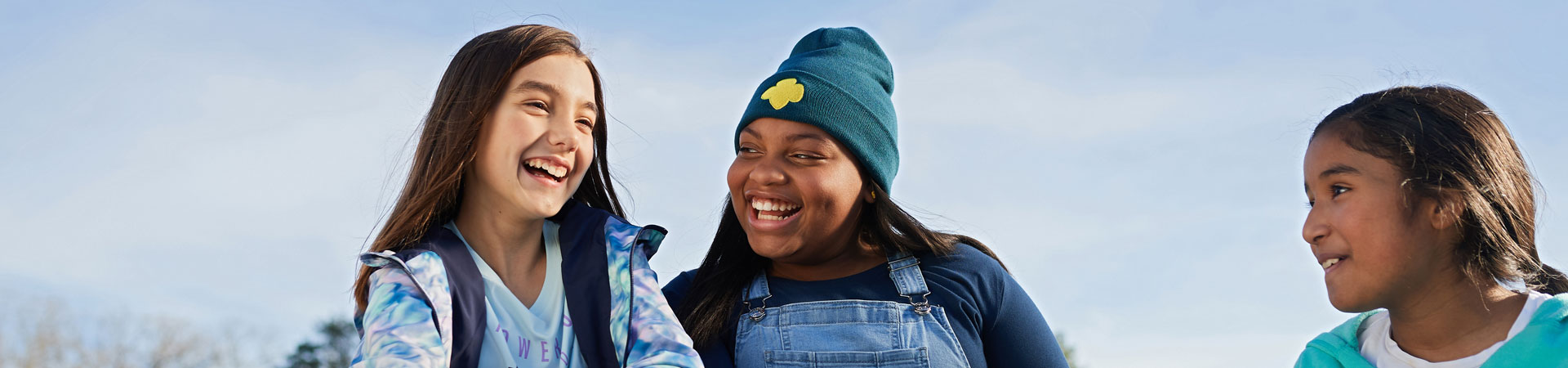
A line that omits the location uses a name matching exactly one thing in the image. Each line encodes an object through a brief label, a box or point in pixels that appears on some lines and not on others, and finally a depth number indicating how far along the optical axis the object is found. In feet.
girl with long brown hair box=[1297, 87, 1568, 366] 9.08
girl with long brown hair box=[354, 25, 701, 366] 9.24
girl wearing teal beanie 10.61
